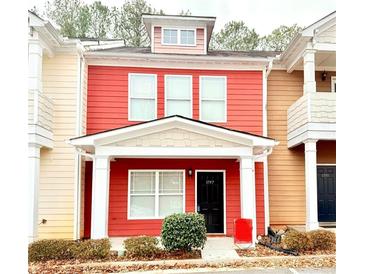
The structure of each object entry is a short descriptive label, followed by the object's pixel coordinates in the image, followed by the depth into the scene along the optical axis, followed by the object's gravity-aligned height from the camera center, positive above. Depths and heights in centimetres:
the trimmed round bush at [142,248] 762 -164
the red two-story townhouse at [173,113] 1059 +172
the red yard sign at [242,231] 877 -147
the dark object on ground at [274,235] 912 -171
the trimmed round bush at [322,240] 836 -160
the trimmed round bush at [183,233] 771 -134
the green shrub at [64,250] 745 -168
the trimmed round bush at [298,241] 816 -160
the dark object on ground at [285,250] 787 -178
